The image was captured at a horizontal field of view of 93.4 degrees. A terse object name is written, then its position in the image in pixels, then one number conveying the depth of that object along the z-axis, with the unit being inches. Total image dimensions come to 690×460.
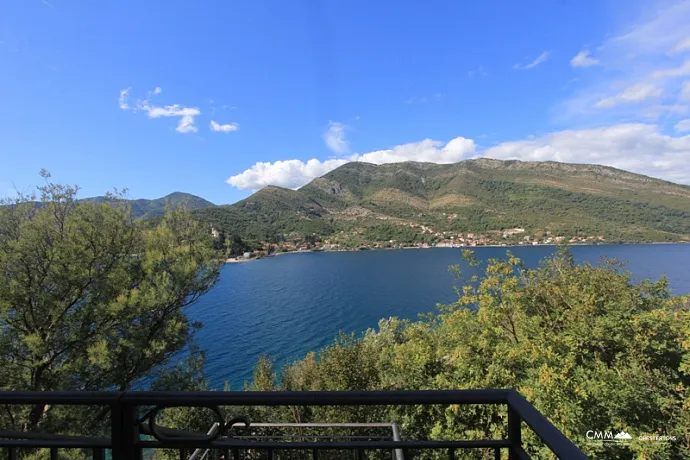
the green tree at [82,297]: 293.6
